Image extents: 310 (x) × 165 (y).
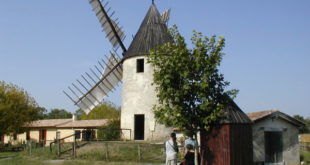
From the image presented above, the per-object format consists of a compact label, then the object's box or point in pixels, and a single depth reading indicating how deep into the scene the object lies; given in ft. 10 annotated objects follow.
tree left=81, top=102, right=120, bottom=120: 194.49
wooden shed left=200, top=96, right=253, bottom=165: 45.32
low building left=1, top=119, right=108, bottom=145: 139.52
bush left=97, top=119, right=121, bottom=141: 72.27
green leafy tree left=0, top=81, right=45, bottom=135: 116.06
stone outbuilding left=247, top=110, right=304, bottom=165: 55.31
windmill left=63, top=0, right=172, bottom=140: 69.41
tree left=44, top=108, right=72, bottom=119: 326.32
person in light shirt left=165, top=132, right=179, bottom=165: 36.50
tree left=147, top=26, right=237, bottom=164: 43.39
